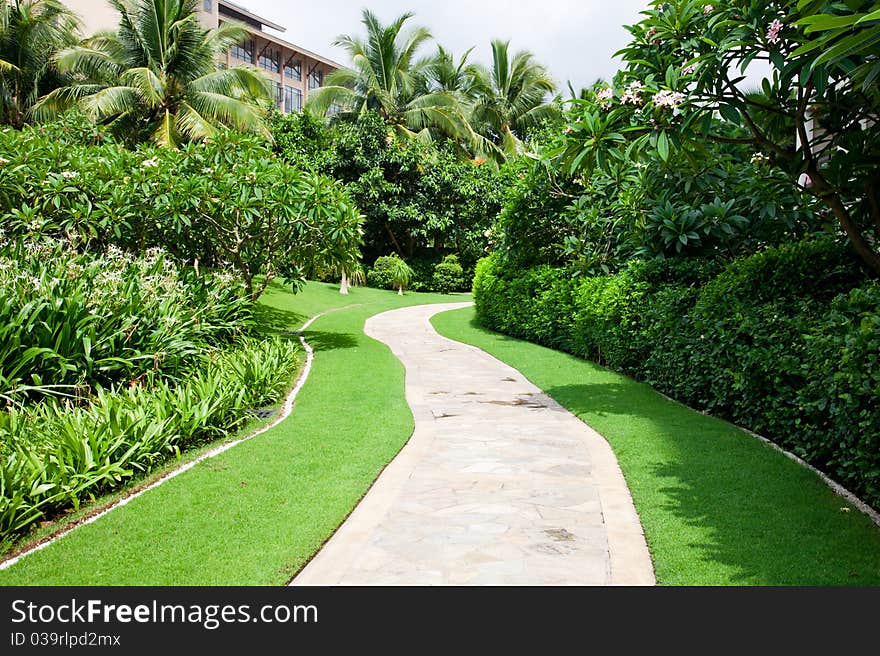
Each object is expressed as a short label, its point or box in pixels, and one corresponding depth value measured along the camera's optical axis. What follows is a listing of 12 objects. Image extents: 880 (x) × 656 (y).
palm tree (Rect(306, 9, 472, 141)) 32.88
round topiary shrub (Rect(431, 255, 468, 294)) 33.88
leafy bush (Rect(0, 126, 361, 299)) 12.63
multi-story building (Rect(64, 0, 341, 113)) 50.78
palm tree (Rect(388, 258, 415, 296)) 32.06
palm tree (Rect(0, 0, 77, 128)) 24.39
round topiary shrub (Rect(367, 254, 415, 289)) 32.19
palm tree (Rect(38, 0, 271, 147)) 22.72
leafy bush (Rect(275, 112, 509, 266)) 31.50
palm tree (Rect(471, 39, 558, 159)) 38.44
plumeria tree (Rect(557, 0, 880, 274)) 6.70
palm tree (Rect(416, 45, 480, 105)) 37.53
